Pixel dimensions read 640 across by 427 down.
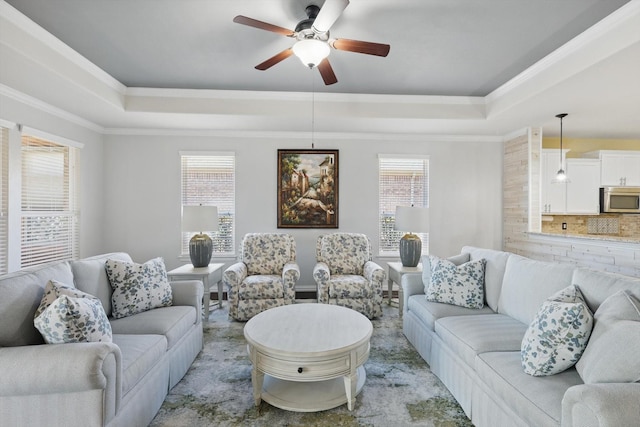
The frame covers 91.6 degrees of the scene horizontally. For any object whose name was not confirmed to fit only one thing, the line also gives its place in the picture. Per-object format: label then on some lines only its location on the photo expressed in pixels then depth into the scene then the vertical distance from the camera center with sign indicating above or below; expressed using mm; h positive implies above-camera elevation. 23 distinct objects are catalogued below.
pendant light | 4086 +471
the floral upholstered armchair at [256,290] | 3525 -891
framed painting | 4625 +346
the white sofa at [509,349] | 1146 -805
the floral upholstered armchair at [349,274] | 3570 -774
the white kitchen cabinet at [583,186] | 4941 +413
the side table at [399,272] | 3680 -757
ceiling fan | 2057 +1190
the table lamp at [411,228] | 3828 -203
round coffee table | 1903 -927
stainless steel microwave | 4930 +166
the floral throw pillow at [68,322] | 1566 -575
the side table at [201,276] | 3521 -738
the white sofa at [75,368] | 1409 -810
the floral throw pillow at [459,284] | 2602 -620
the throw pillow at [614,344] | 1255 -569
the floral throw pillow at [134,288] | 2375 -607
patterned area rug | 1941 -1302
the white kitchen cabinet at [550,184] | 4852 +437
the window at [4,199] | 3020 +114
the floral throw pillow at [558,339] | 1505 -628
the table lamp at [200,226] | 3725 -180
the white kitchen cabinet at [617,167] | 5020 +728
